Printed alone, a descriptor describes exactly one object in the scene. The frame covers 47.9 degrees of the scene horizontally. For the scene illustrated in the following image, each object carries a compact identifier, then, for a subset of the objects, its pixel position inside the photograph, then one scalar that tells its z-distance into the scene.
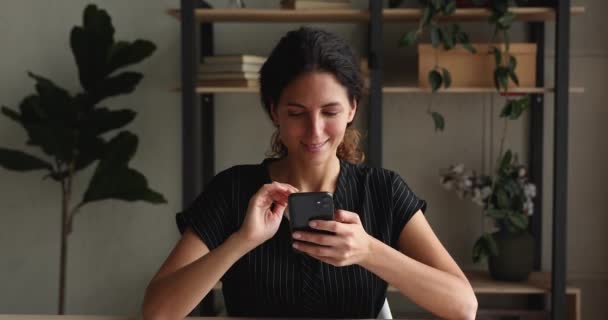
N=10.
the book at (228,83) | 2.82
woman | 1.42
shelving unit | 2.72
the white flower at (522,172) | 2.93
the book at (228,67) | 2.80
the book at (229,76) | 2.81
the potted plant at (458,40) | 2.69
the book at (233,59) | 2.80
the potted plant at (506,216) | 2.88
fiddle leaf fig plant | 2.96
